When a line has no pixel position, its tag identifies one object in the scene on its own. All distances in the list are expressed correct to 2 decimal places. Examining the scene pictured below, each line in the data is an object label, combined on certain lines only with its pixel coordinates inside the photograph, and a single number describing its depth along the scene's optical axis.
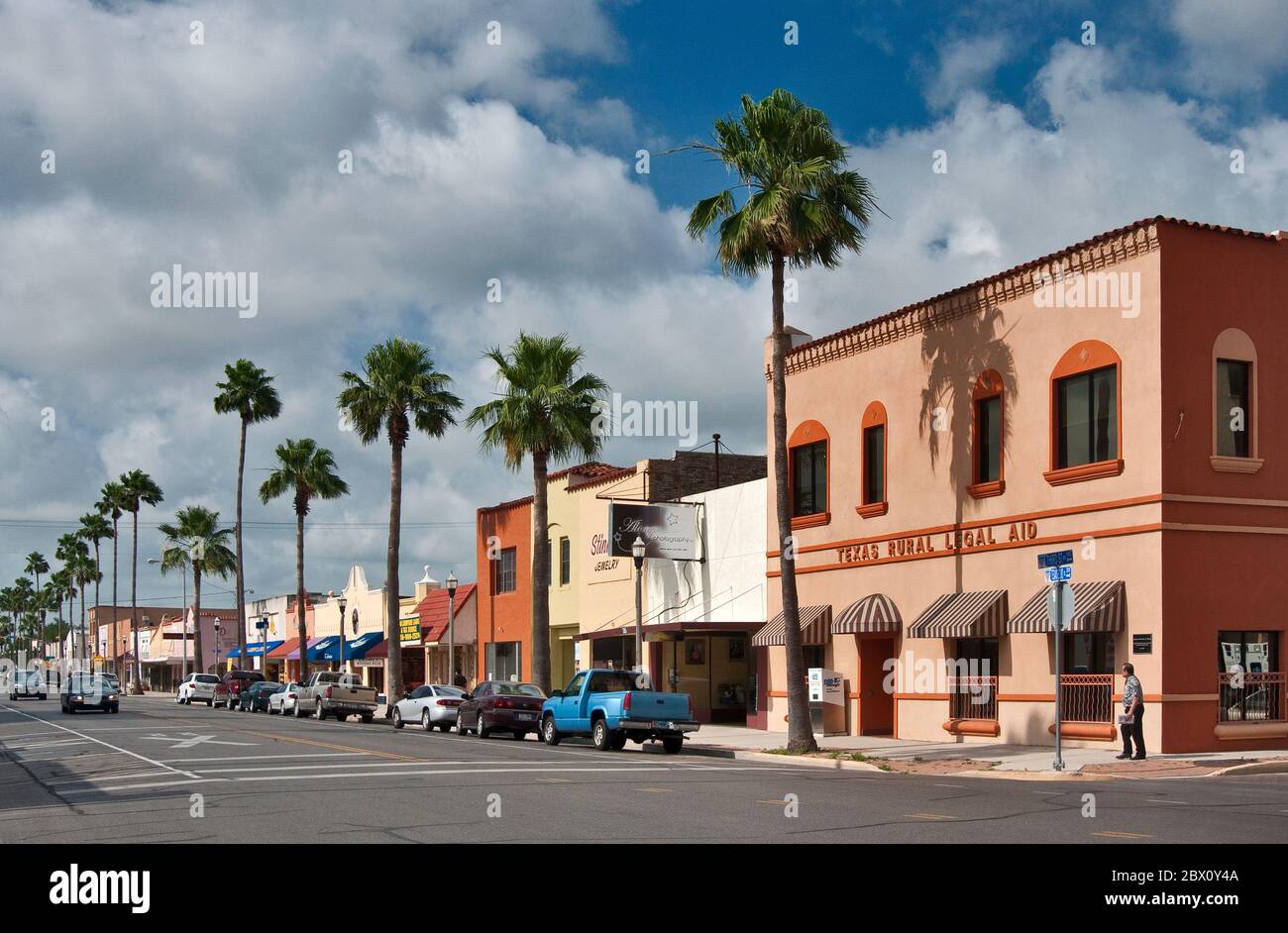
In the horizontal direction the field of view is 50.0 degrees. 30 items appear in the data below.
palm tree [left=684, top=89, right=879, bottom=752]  26.86
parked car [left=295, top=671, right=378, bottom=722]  46.84
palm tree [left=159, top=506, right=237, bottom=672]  91.94
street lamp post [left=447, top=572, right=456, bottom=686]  44.91
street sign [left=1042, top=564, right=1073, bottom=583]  21.09
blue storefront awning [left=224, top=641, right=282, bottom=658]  84.84
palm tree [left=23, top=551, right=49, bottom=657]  155.12
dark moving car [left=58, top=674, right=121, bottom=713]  52.28
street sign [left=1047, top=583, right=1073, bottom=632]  21.19
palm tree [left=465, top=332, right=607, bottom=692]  39.53
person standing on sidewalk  22.31
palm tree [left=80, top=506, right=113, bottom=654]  112.31
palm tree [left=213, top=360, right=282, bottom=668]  68.12
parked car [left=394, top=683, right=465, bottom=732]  38.22
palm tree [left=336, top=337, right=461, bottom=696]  49.88
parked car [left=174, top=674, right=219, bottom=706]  65.31
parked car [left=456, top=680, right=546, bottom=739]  33.78
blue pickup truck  27.80
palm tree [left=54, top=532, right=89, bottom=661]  130.15
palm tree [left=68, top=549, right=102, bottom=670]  133.06
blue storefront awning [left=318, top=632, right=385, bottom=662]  63.91
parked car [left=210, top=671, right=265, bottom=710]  58.66
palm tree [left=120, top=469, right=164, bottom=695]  100.44
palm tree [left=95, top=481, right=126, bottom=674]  102.62
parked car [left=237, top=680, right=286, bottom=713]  55.31
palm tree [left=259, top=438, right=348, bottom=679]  63.41
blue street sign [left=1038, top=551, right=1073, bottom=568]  21.47
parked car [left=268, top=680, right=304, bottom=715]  50.47
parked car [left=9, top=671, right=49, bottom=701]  76.38
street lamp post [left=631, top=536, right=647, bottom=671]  33.50
